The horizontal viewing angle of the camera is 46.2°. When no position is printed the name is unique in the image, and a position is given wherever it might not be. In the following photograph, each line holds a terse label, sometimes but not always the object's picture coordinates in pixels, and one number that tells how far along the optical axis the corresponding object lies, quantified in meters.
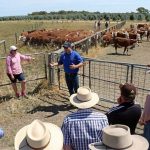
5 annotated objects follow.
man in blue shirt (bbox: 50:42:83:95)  4.18
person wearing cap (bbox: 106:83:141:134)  2.25
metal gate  4.71
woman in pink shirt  4.56
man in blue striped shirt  2.02
